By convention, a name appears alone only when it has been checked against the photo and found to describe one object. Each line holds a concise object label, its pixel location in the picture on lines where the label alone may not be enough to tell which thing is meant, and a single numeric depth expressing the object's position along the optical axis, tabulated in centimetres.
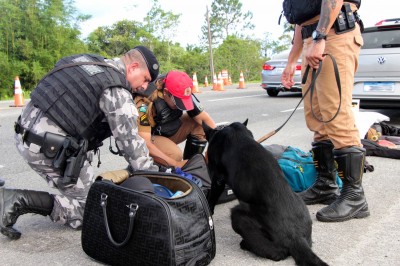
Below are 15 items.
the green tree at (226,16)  5541
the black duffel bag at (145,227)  223
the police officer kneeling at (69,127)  277
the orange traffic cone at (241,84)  1931
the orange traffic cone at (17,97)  1209
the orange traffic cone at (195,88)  1662
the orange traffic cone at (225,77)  2325
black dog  237
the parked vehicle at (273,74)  1255
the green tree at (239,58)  3944
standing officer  303
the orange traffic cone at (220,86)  1791
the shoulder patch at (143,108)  370
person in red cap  366
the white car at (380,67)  633
